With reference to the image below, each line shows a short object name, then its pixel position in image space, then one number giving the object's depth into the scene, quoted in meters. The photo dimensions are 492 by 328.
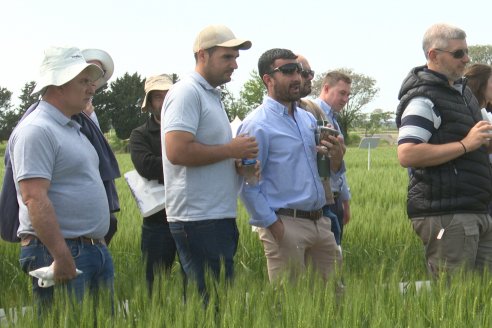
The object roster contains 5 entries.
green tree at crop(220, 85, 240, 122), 65.01
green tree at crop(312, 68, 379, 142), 77.50
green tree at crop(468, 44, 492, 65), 88.47
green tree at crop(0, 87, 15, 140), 63.41
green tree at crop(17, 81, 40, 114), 64.88
